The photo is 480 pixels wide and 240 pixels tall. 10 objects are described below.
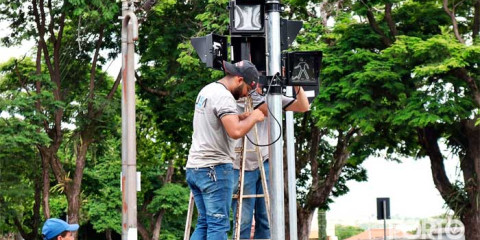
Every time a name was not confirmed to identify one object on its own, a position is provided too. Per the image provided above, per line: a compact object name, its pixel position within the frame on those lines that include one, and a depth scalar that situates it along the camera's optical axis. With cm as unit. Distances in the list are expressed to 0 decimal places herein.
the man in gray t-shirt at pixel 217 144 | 1312
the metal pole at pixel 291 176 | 2066
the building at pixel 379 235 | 6619
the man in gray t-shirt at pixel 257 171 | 1502
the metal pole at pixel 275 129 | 1399
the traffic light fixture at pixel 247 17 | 1439
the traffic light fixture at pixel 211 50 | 1445
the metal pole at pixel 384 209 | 5005
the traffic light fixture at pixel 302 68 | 1454
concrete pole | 3234
